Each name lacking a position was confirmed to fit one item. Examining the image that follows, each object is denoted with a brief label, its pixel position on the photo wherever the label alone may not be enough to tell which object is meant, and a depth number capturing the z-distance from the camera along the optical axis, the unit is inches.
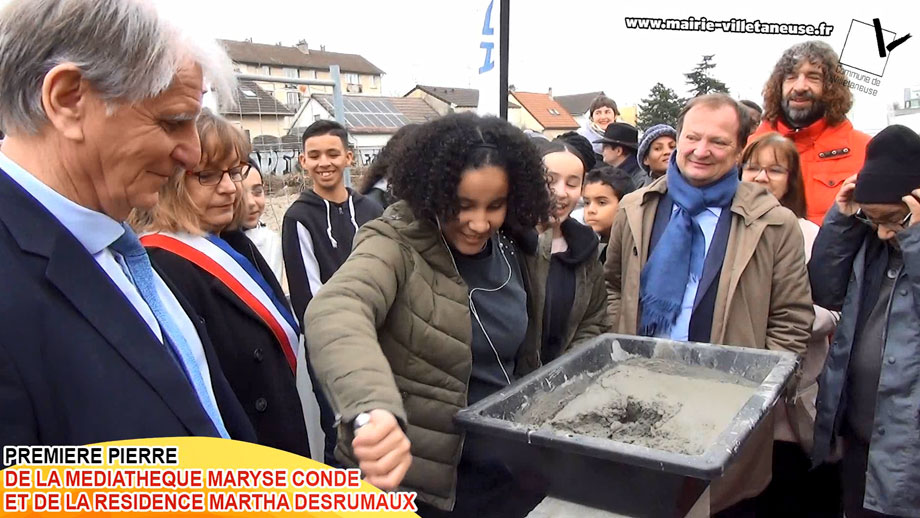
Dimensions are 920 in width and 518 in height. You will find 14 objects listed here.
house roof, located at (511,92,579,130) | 1740.9
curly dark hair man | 130.0
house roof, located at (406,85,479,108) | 1813.9
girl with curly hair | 60.7
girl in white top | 120.4
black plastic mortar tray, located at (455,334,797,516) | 48.9
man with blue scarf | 86.5
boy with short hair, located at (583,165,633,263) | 129.8
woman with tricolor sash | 69.9
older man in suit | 33.0
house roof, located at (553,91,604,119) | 2239.7
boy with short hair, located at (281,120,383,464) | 139.3
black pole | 162.7
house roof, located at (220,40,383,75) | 1591.4
